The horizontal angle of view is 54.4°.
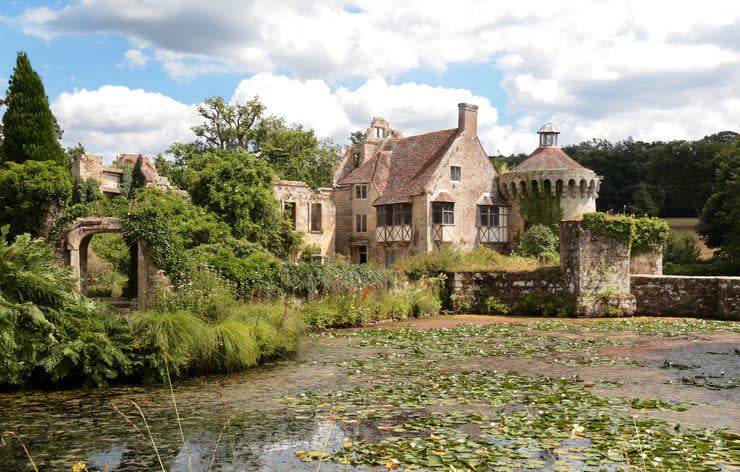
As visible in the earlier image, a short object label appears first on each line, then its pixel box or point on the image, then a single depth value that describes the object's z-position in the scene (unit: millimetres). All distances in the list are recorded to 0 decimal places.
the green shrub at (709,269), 34219
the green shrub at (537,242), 36031
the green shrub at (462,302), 25592
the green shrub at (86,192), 41500
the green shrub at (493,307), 25141
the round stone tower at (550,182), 38656
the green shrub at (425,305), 24031
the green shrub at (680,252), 40094
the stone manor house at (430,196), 38812
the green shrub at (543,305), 24109
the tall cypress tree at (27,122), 23656
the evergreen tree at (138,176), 43719
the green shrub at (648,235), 24969
